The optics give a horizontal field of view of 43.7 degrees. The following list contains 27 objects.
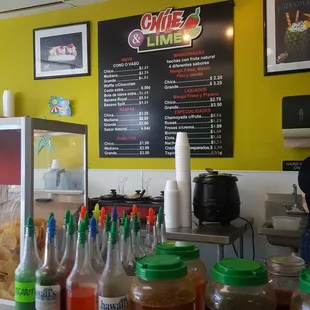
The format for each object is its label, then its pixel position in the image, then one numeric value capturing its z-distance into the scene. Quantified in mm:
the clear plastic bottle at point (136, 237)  1050
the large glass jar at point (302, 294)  707
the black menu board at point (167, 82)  2678
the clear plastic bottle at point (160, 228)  1150
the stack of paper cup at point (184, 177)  2211
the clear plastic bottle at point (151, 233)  1113
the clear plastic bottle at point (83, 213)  1173
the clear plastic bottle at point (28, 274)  915
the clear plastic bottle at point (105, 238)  1027
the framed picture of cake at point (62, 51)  3078
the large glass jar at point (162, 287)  761
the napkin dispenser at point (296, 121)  2330
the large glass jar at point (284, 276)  825
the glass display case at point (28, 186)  1189
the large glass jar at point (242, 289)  739
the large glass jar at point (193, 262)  881
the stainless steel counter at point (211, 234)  2000
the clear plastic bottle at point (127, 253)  943
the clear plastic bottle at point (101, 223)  1099
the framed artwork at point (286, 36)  2449
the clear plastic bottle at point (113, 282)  808
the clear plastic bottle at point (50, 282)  873
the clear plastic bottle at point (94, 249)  926
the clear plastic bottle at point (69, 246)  967
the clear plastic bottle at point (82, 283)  862
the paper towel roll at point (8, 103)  3250
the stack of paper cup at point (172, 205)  2176
